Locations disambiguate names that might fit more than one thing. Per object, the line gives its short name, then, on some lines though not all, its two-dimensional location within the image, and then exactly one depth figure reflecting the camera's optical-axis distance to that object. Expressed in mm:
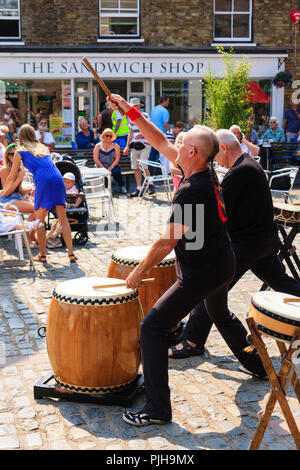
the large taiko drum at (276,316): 3420
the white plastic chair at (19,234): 7926
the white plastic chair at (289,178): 11078
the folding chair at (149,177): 13164
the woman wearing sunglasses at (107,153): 12781
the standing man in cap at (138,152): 14195
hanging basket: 20453
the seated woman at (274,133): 18359
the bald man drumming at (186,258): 3855
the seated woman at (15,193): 8891
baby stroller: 9492
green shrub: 13734
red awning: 20730
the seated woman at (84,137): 17609
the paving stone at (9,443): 3740
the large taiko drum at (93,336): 4129
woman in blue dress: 8102
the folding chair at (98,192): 10844
